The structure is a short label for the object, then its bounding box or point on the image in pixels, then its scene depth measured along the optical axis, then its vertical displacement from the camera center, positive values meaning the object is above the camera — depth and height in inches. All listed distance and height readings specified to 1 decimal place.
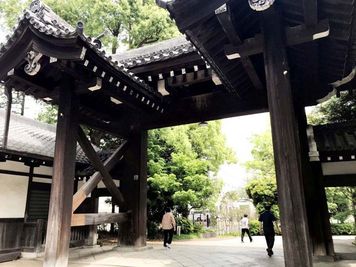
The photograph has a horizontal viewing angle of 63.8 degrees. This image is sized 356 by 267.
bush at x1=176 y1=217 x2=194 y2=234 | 674.2 -34.5
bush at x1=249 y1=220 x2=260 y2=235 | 773.9 -49.5
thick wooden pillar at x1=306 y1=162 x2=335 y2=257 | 271.4 -16.3
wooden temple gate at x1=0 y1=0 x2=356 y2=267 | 146.1 +98.6
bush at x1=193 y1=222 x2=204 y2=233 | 713.0 -43.1
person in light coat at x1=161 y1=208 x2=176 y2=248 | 407.1 -19.2
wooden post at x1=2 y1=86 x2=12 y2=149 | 257.4 +94.3
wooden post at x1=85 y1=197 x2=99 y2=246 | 413.1 -28.8
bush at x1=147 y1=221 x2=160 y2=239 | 611.2 -40.6
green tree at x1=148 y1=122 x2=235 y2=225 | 577.3 +75.9
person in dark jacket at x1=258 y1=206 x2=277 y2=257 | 329.4 -17.4
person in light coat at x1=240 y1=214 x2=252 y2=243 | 561.9 -30.1
